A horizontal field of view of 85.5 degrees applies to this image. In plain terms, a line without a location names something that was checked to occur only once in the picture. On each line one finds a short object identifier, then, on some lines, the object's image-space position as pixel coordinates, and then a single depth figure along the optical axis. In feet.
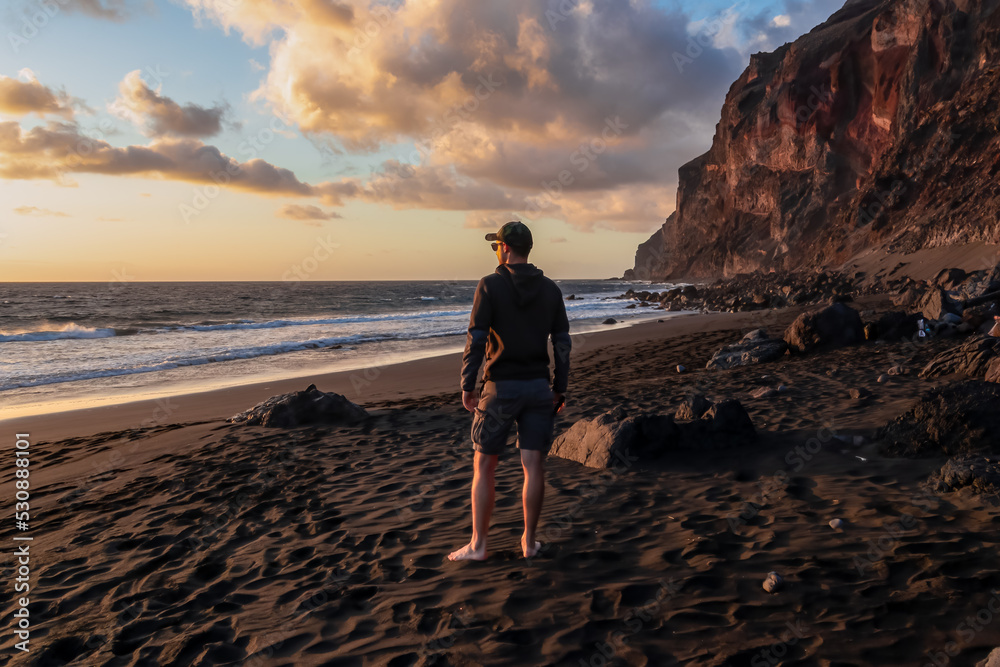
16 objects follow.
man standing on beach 11.57
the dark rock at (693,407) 19.72
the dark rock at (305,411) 25.52
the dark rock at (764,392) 24.66
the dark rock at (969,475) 12.85
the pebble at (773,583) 9.98
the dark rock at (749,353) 34.42
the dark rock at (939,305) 36.09
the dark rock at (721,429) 18.56
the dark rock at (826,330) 34.84
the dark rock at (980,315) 33.86
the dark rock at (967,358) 22.30
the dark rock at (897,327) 34.45
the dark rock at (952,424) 15.30
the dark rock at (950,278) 51.71
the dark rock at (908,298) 49.16
